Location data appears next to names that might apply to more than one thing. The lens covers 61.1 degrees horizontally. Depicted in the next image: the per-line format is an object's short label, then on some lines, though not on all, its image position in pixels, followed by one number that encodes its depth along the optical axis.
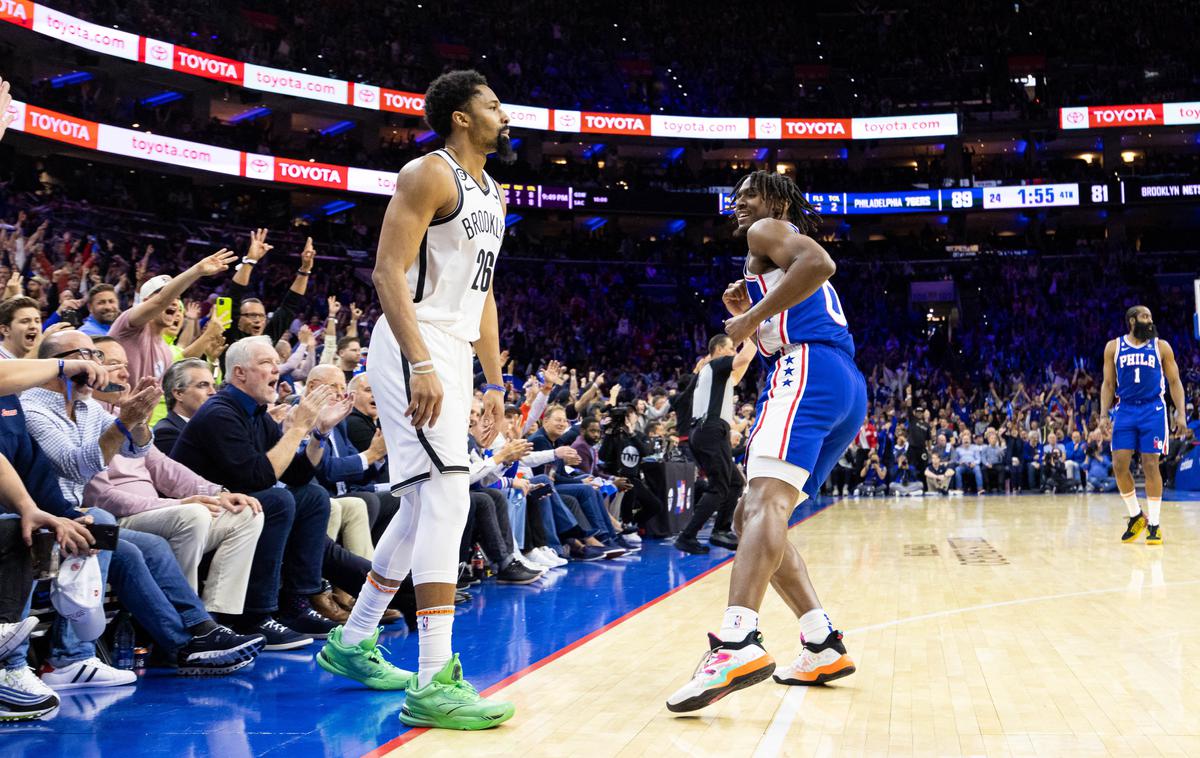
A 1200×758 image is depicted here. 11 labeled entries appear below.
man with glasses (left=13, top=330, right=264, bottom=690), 3.65
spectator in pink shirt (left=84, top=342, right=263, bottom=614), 4.17
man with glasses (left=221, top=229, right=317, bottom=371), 6.62
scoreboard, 29.34
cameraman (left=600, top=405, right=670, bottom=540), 10.13
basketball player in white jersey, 3.11
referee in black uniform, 8.76
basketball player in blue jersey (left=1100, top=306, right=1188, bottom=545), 8.52
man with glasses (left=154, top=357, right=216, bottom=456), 4.82
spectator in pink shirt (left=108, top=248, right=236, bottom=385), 5.36
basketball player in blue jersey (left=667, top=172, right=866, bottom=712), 3.40
